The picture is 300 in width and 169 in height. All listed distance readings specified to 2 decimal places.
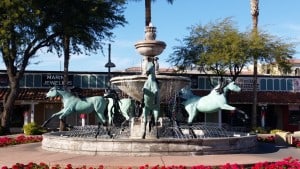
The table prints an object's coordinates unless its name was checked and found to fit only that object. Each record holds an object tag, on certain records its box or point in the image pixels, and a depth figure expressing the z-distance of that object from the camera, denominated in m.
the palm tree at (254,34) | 39.03
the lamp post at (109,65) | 35.60
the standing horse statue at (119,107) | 18.84
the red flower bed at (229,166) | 11.07
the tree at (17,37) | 32.66
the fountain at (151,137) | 14.08
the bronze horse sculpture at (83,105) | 19.27
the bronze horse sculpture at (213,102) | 17.67
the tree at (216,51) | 39.31
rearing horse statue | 15.48
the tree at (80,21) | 34.53
